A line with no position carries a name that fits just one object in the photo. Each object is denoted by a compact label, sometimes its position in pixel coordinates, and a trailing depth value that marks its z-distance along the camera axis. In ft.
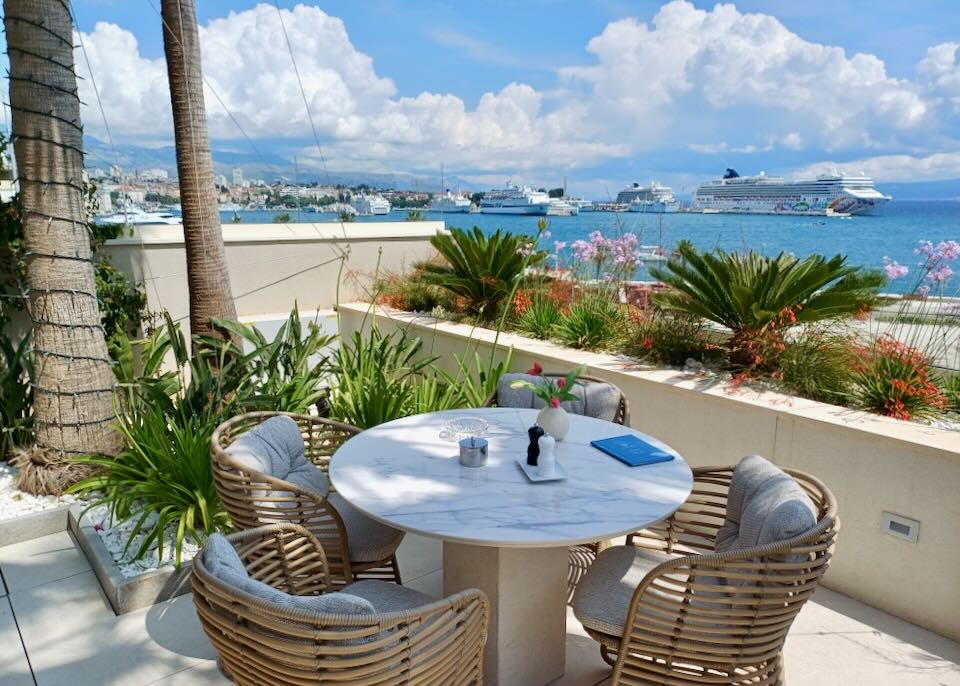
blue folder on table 6.84
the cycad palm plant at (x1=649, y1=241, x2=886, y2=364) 10.90
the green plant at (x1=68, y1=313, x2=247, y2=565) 9.09
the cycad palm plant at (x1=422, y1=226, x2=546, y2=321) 17.47
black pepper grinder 6.63
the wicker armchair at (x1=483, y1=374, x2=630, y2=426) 9.48
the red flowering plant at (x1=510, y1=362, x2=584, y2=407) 7.24
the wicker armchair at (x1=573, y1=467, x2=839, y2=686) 5.10
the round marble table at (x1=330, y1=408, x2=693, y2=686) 5.42
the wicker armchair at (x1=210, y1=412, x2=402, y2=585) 6.66
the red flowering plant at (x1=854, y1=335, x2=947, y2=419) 9.32
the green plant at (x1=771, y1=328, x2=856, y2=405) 10.27
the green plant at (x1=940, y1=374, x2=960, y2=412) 9.84
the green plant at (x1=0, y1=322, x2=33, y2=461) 11.09
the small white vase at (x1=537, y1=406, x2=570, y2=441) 7.28
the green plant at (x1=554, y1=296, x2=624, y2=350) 13.98
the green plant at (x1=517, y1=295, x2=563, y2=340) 15.24
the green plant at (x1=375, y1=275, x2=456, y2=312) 19.42
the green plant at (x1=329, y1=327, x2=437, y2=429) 11.43
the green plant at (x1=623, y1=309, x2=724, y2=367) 12.32
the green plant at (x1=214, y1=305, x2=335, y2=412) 10.84
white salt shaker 6.45
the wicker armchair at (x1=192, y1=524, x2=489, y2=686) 3.92
